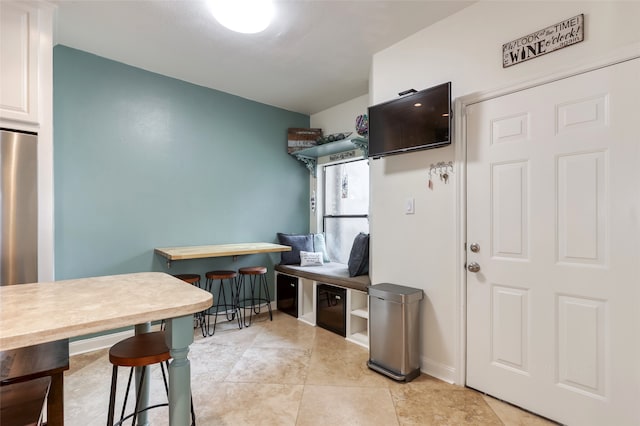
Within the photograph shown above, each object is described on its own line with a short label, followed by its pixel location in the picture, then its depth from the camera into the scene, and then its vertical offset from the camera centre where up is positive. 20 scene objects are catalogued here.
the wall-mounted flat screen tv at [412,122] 2.29 +0.69
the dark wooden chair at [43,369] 1.18 -0.61
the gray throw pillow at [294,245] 4.13 -0.46
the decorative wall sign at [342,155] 4.12 +0.73
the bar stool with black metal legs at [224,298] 3.54 -1.05
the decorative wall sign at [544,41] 1.80 +1.02
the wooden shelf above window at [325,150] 3.53 +0.79
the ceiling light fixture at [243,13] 2.11 +1.34
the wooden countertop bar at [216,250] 2.99 -0.41
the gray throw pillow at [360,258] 3.30 -0.49
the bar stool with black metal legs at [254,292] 3.92 -1.05
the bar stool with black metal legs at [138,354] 1.40 -0.64
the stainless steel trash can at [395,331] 2.38 -0.94
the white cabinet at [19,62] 2.05 +0.98
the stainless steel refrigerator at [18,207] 2.03 +0.02
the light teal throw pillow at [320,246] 4.27 -0.48
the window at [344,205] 4.09 +0.07
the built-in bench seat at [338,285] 3.16 -0.91
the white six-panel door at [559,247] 1.66 -0.22
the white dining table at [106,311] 0.95 -0.34
